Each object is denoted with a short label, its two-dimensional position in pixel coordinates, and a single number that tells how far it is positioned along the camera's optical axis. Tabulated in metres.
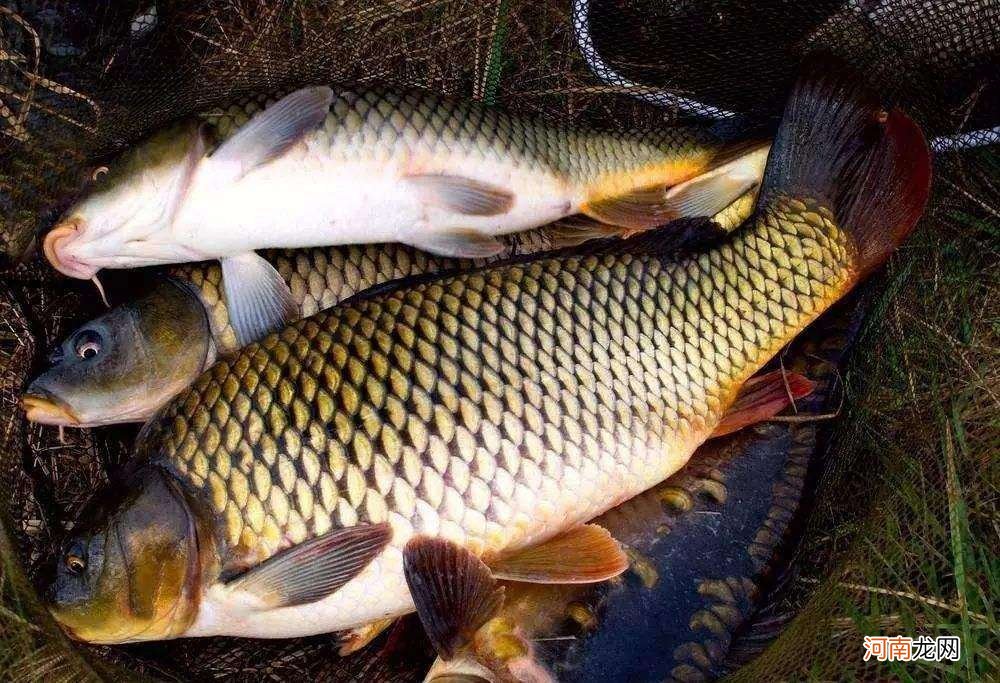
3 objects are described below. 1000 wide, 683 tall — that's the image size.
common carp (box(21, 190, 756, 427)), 0.61
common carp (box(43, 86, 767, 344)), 0.61
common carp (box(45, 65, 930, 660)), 0.55
